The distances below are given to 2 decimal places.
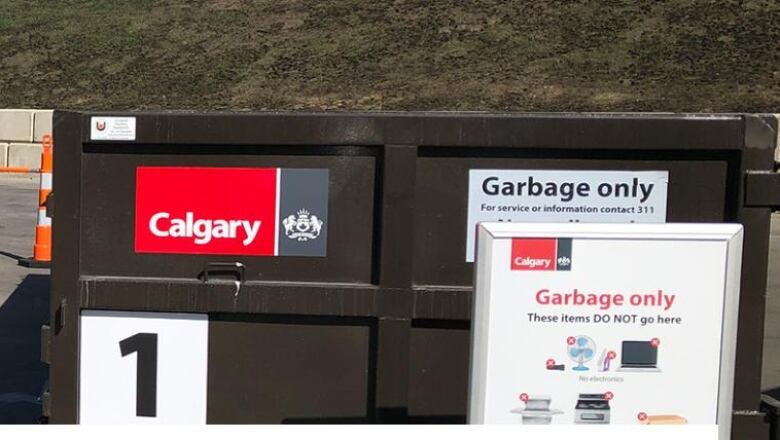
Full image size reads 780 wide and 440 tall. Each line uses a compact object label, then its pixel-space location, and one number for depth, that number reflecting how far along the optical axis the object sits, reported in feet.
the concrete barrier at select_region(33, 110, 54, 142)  64.18
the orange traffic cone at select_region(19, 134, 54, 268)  32.53
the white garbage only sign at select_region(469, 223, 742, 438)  8.55
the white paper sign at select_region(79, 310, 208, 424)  9.97
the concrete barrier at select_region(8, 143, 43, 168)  65.46
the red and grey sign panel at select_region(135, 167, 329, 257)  9.68
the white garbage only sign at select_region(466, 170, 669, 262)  9.44
